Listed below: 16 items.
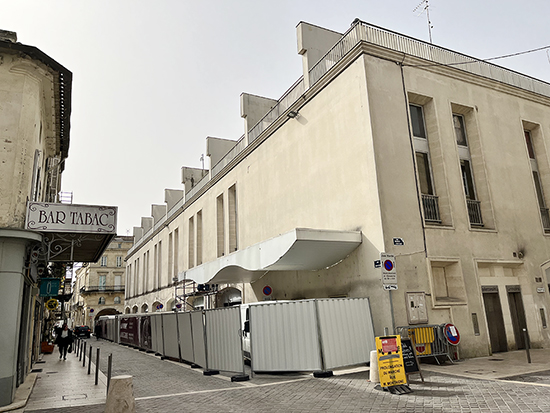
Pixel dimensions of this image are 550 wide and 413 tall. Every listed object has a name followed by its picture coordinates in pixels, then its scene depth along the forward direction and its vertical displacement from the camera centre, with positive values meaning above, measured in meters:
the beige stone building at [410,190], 13.06 +3.89
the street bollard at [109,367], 8.47 -1.00
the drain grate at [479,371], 10.19 -1.79
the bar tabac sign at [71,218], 9.43 +2.30
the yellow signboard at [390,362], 8.42 -1.20
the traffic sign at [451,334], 11.88 -1.01
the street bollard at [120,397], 7.16 -1.34
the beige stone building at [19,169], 8.71 +3.42
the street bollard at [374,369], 9.45 -1.47
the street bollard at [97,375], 11.66 -1.56
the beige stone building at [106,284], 63.91 +4.97
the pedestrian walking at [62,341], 19.90 -1.00
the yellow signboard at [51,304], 18.80 +0.69
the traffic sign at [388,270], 10.19 +0.73
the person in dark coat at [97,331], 43.17 -1.41
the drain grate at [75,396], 9.49 -1.73
